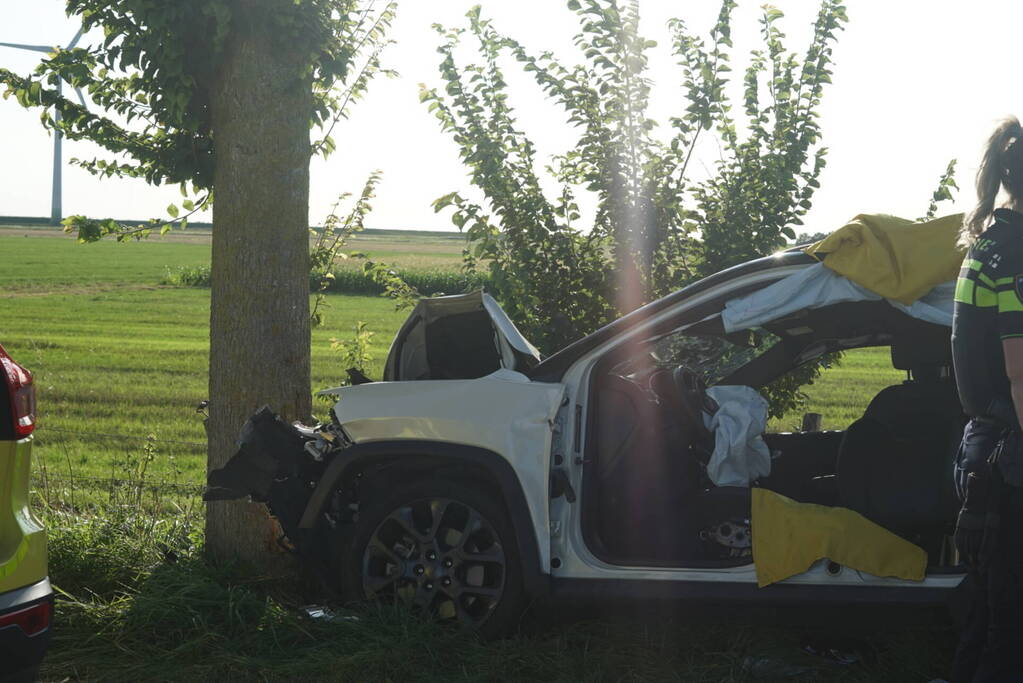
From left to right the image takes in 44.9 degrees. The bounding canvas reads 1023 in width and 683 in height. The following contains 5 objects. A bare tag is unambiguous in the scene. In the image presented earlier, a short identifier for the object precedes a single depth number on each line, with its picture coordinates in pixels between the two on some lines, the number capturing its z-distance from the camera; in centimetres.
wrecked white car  507
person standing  405
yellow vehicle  401
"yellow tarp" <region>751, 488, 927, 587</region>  499
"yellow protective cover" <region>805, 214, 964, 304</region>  498
